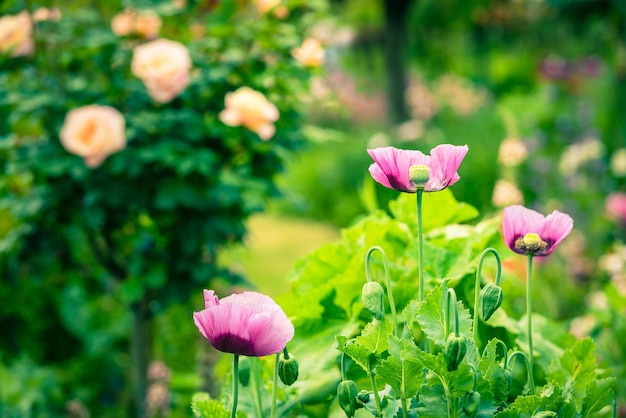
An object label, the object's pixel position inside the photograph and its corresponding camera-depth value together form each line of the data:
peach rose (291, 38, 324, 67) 2.41
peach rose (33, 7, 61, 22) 2.27
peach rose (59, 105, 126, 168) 2.03
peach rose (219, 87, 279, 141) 2.11
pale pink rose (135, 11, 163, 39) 2.36
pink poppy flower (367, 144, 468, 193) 0.81
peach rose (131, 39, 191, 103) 2.09
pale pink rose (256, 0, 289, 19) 2.39
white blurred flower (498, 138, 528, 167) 3.05
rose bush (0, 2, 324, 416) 2.14
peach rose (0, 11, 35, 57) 2.19
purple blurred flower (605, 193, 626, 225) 3.09
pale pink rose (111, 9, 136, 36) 2.36
